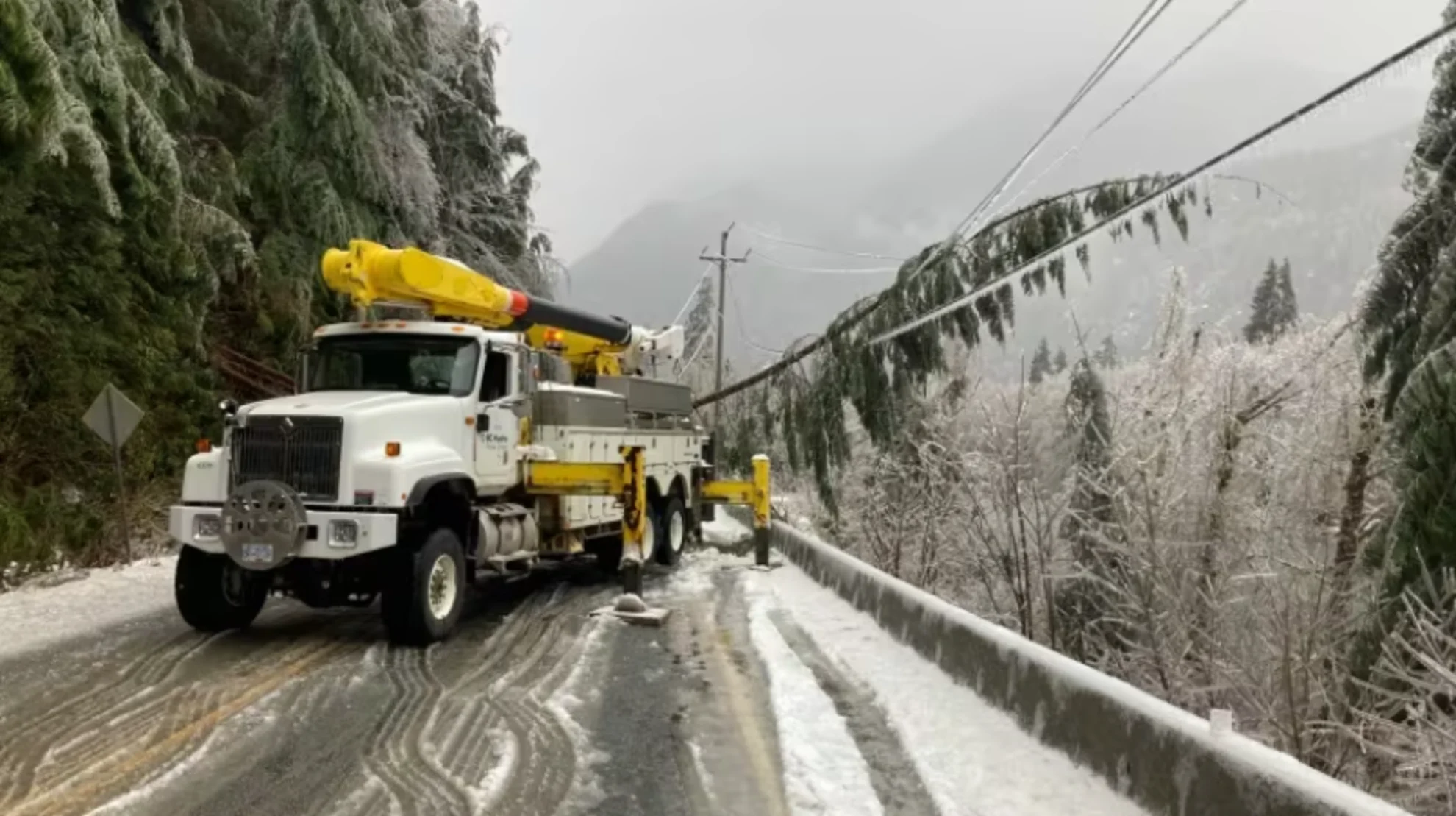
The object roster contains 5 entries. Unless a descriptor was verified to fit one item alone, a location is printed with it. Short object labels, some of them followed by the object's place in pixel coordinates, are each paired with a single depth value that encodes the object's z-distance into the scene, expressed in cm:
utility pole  3634
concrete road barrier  347
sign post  1128
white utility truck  828
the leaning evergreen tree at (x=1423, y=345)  509
